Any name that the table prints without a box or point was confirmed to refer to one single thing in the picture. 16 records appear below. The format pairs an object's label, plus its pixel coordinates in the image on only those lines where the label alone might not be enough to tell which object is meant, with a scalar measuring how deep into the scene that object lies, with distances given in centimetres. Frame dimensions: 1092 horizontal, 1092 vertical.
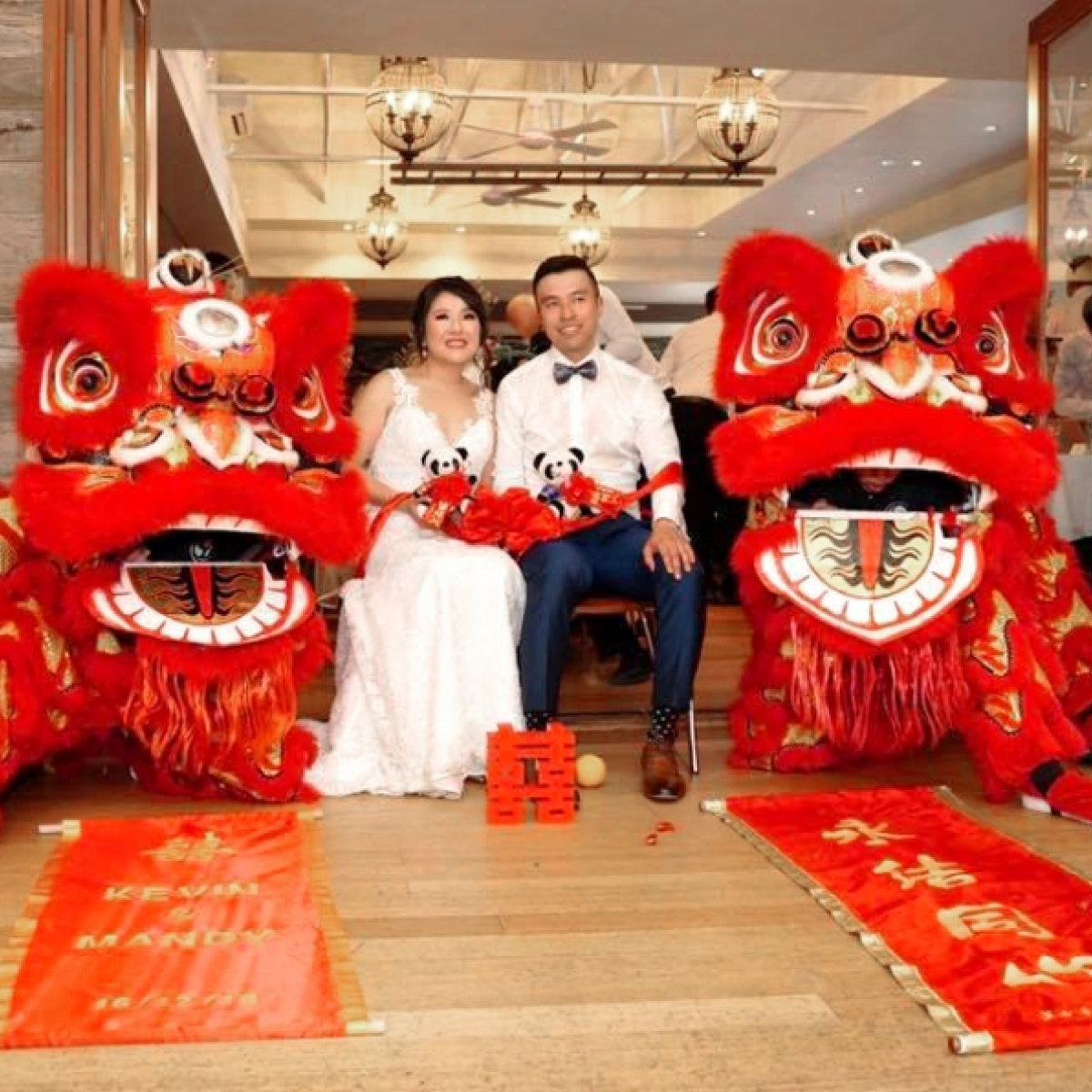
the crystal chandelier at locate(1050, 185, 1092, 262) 432
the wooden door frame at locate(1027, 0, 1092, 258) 448
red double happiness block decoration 304
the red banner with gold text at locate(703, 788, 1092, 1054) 194
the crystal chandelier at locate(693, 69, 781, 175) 741
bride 332
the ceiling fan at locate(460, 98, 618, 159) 847
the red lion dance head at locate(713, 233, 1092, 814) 304
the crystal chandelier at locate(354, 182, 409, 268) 1070
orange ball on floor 336
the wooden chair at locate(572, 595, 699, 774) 346
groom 337
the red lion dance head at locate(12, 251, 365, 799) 287
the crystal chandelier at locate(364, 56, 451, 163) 696
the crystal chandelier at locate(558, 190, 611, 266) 1077
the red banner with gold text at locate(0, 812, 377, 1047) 191
